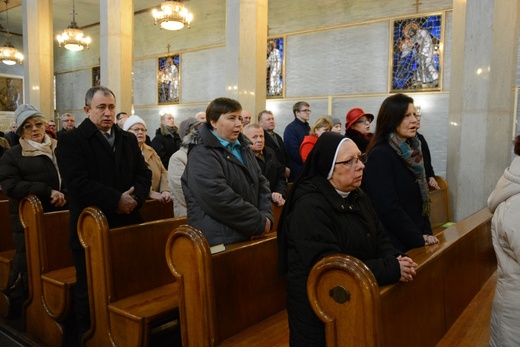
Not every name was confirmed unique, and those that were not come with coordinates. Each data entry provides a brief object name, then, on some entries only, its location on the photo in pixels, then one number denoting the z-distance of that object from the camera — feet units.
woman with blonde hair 16.14
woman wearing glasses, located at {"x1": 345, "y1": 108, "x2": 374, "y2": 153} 14.02
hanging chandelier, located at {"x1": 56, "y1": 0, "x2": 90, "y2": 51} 36.99
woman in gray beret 11.68
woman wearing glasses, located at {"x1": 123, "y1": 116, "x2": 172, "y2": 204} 13.88
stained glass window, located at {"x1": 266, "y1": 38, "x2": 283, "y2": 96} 33.88
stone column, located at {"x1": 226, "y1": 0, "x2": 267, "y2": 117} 20.56
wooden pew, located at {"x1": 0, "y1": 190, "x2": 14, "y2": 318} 13.07
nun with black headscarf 5.88
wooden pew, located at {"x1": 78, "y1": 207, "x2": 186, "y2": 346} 8.77
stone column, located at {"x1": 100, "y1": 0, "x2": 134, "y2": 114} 24.67
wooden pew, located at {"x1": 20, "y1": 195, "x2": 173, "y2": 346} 10.64
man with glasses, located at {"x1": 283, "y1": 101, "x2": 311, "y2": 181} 19.13
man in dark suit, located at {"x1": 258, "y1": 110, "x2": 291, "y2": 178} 17.41
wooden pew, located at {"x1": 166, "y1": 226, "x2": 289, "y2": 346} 7.27
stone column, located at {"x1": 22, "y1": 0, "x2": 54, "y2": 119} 29.30
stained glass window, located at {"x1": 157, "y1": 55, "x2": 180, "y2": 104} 40.75
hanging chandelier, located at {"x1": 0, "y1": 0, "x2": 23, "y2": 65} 41.32
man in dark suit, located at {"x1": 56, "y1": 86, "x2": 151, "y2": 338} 9.64
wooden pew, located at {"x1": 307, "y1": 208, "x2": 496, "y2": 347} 5.34
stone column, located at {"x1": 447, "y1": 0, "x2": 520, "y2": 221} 14.59
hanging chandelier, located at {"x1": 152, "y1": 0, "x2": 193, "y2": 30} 29.04
